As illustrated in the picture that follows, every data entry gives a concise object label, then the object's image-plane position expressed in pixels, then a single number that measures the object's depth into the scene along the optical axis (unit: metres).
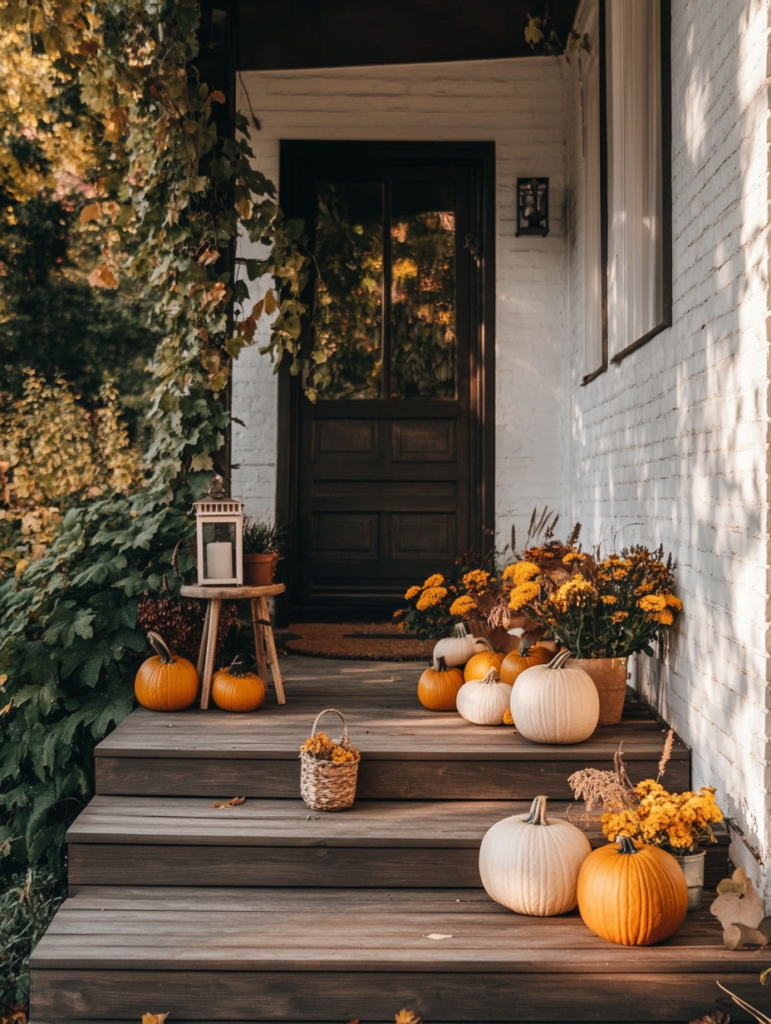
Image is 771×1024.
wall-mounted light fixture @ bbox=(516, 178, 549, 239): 4.88
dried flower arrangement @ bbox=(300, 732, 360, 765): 2.50
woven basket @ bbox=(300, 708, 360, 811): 2.49
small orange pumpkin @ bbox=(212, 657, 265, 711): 3.14
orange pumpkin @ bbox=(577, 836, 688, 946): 1.99
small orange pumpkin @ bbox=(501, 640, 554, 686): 3.08
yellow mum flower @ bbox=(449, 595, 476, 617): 3.49
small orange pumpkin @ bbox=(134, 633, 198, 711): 3.12
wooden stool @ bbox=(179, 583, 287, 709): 3.19
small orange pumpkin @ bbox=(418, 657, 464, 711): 3.15
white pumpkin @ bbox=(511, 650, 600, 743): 2.64
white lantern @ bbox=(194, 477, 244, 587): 3.24
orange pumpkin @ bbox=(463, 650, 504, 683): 3.14
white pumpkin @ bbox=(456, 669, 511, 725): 2.94
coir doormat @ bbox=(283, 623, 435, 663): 4.19
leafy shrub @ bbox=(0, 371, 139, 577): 7.18
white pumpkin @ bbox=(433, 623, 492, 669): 3.33
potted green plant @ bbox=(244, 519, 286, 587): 3.44
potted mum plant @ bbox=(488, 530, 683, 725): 2.83
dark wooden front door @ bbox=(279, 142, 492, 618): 4.97
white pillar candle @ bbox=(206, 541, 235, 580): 3.24
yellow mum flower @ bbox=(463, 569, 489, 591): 3.69
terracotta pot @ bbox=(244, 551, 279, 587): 3.43
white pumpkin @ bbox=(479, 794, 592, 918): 2.13
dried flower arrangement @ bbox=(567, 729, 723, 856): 2.13
